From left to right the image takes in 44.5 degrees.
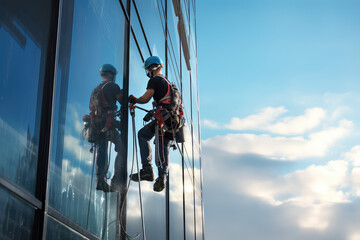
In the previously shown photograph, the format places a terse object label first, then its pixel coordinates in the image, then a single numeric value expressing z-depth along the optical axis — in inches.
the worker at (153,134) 233.1
